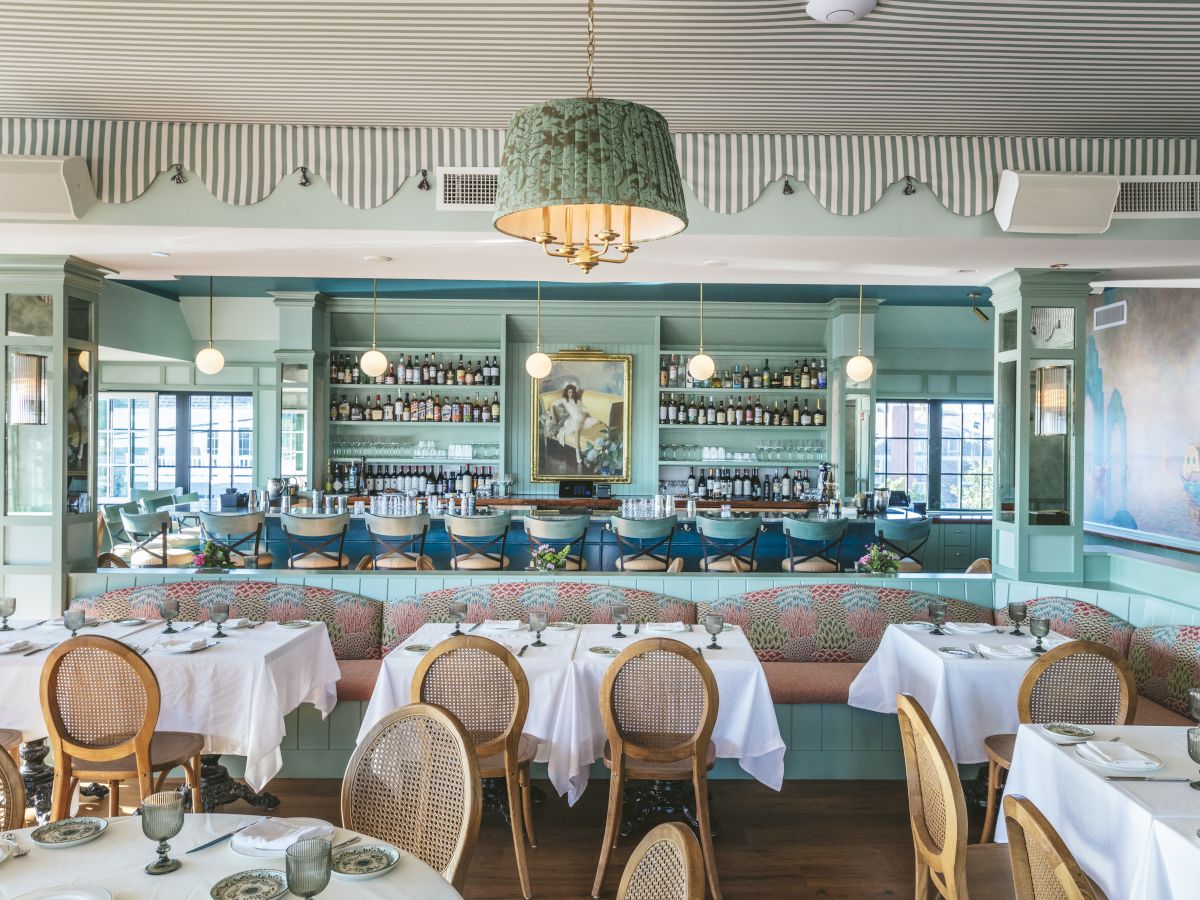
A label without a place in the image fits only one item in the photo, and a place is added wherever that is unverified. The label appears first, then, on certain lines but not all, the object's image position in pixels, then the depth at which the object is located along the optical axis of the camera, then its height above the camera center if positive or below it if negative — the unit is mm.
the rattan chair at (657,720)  3197 -991
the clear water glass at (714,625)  3900 -763
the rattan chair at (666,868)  1400 -696
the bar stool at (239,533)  6004 -551
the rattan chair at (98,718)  3156 -968
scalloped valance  4551 +1595
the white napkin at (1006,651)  3775 -866
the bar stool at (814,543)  6141 -664
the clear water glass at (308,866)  1534 -730
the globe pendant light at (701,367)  8336 +858
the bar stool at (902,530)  6430 -560
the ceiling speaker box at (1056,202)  4480 +1316
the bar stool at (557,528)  5977 -502
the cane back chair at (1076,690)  3164 -874
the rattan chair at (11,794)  2035 -796
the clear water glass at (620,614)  4035 -739
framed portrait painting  9594 +396
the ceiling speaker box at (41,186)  4266 +1337
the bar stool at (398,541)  6074 -648
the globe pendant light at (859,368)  8266 +836
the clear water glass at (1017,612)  4117 -750
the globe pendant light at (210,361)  8695 +959
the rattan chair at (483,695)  3223 -904
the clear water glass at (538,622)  3953 -758
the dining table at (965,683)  3633 -977
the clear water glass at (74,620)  3844 -730
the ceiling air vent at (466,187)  4555 +1416
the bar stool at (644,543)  6062 -654
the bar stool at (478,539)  6059 -610
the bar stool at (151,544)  6734 -777
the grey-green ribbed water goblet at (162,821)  1784 -754
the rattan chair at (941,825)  2205 -1007
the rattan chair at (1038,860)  1479 -737
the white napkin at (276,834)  1882 -843
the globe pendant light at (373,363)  8383 +899
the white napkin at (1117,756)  2457 -879
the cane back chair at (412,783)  2205 -851
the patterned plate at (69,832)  1894 -843
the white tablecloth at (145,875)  1711 -858
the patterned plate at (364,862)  1765 -854
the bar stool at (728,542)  6172 -648
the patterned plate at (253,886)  1678 -849
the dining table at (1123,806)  2078 -940
